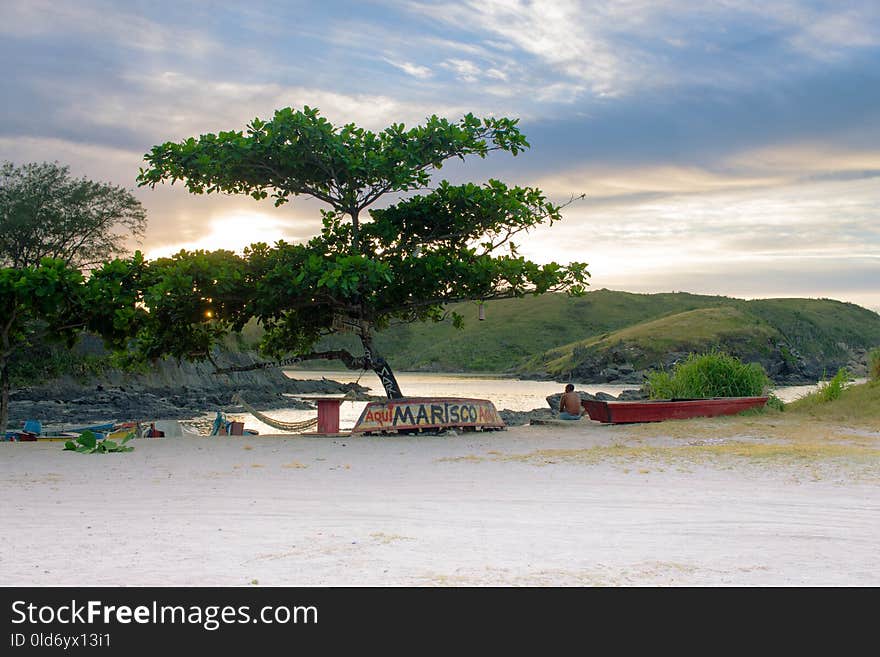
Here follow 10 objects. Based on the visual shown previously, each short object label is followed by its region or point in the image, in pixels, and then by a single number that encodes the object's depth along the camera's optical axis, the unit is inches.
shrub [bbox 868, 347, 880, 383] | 1037.2
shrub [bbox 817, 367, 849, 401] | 973.2
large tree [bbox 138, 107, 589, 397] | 780.0
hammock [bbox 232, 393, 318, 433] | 829.2
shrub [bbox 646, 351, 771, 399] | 1009.5
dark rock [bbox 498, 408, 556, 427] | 1091.9
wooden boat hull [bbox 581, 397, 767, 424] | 866.8
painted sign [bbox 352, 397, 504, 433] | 763.4
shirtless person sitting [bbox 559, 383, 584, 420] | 895.4
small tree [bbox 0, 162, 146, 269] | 1518.2
